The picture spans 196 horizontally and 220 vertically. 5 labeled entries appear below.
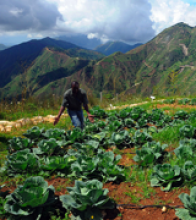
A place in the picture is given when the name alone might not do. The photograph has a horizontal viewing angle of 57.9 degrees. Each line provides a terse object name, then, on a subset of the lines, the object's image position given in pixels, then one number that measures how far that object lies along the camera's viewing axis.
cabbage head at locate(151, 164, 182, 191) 2.94
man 5.59
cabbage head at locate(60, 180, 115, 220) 2.37
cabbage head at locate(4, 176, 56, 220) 2.37
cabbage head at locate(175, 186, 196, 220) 2.24
